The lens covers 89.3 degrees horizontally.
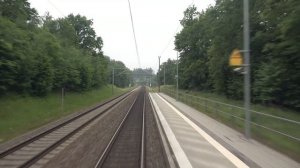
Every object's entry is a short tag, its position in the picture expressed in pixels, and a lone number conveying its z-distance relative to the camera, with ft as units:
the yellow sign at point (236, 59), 18.64
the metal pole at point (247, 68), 18.44
